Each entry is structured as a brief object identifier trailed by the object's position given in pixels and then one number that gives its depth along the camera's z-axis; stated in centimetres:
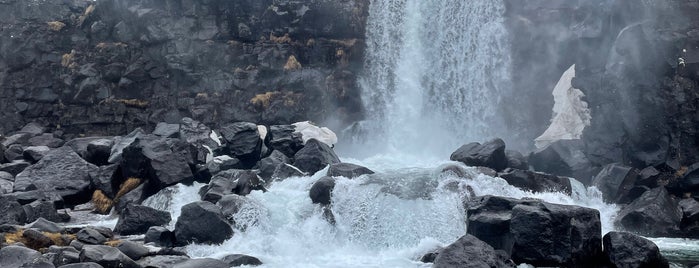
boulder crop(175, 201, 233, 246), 1895
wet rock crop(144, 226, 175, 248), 1905
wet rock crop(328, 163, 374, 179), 2334
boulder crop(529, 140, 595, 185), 2733
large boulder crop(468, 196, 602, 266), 1620
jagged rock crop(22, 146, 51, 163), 2952
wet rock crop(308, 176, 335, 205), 2142
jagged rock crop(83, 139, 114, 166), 2894
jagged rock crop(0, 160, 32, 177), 2764
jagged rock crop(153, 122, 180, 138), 3095
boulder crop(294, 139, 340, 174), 2655
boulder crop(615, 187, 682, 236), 2106
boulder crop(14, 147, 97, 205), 2498
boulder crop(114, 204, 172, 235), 2042
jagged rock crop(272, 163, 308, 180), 2509
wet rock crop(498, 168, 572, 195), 2344
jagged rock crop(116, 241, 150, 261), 1712
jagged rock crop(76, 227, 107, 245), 1819
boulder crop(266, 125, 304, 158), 3022
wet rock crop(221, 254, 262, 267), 1700
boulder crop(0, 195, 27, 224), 2027
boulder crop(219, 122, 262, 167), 2959
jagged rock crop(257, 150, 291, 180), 2611
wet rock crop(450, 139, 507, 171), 2608
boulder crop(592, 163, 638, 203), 2444
